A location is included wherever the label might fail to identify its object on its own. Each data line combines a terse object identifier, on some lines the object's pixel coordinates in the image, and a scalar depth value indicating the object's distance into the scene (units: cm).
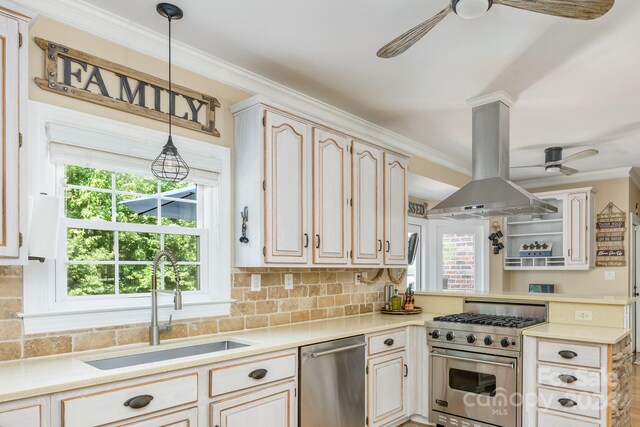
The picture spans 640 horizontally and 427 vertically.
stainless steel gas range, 313
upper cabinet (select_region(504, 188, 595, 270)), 608
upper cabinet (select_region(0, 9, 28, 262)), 183
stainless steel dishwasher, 266
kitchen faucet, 246
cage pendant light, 250
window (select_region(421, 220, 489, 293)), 642
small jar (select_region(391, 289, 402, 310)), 416
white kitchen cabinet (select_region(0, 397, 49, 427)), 155
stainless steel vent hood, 343
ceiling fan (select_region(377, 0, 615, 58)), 180
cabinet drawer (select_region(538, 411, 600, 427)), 283
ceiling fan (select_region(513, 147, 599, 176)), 500
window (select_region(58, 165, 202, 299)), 237
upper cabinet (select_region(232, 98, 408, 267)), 289
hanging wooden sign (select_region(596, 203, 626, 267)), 606
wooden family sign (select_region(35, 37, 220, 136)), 225
